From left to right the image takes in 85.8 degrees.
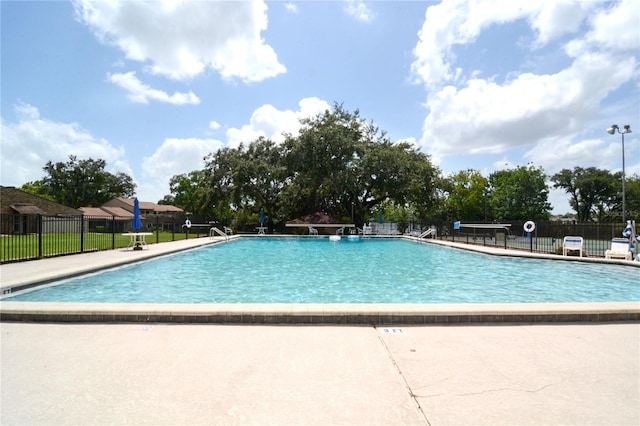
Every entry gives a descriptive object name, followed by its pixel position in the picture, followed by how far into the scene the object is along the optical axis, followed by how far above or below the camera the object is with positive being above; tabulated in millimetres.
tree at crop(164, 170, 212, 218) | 55206 +4695
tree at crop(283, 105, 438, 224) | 30578 +4589
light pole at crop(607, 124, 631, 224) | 18344 +4827
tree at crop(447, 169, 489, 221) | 53875 +3518
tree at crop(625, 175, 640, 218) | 44906 +2834
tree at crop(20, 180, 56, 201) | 57512 +4593
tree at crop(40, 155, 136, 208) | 56250 +5499
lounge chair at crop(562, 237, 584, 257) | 13676 -1010
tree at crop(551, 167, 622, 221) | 50281 +4274
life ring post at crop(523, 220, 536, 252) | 15480 -348
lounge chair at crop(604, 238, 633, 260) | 12359 -1159
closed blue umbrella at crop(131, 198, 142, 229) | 15470 -185
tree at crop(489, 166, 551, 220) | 51062 +3337
